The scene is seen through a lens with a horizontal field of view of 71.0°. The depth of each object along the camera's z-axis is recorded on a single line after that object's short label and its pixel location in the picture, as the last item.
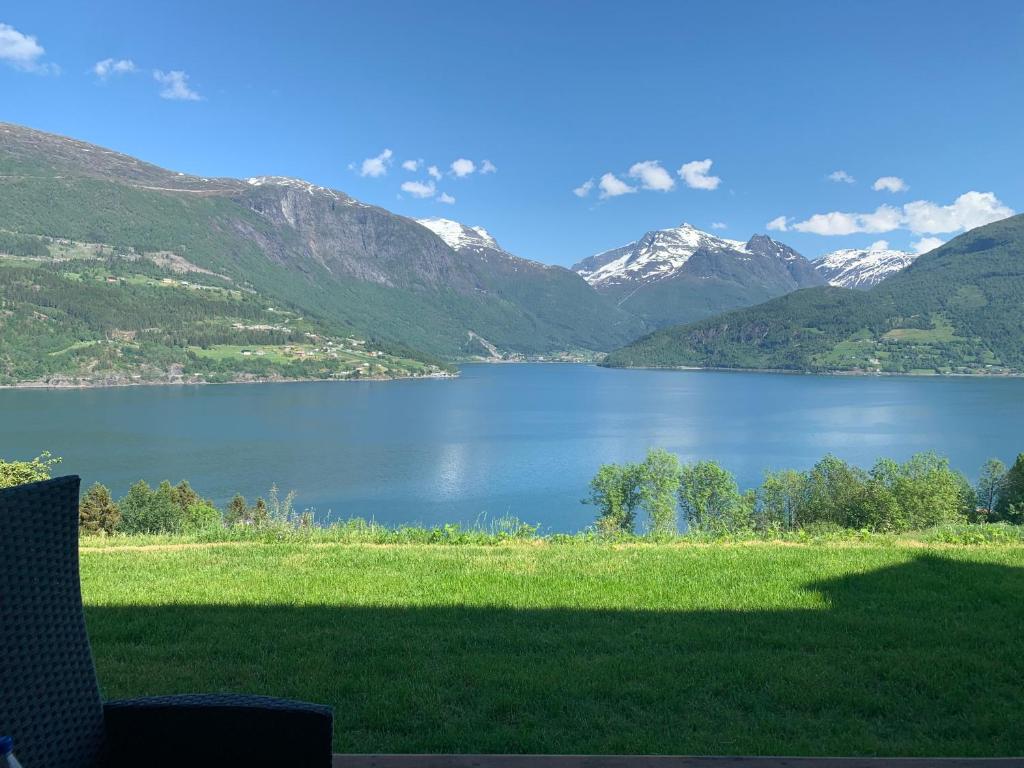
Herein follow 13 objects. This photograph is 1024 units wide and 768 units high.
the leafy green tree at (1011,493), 34.12
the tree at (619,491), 40.00
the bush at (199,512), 29.08
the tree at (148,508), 33.34
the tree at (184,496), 36.38
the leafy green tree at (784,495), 39.91
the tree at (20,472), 22.00
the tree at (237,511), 32.99
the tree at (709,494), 40.62
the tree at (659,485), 39.72
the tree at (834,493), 35.00
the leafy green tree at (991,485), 42.25
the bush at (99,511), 28.06
